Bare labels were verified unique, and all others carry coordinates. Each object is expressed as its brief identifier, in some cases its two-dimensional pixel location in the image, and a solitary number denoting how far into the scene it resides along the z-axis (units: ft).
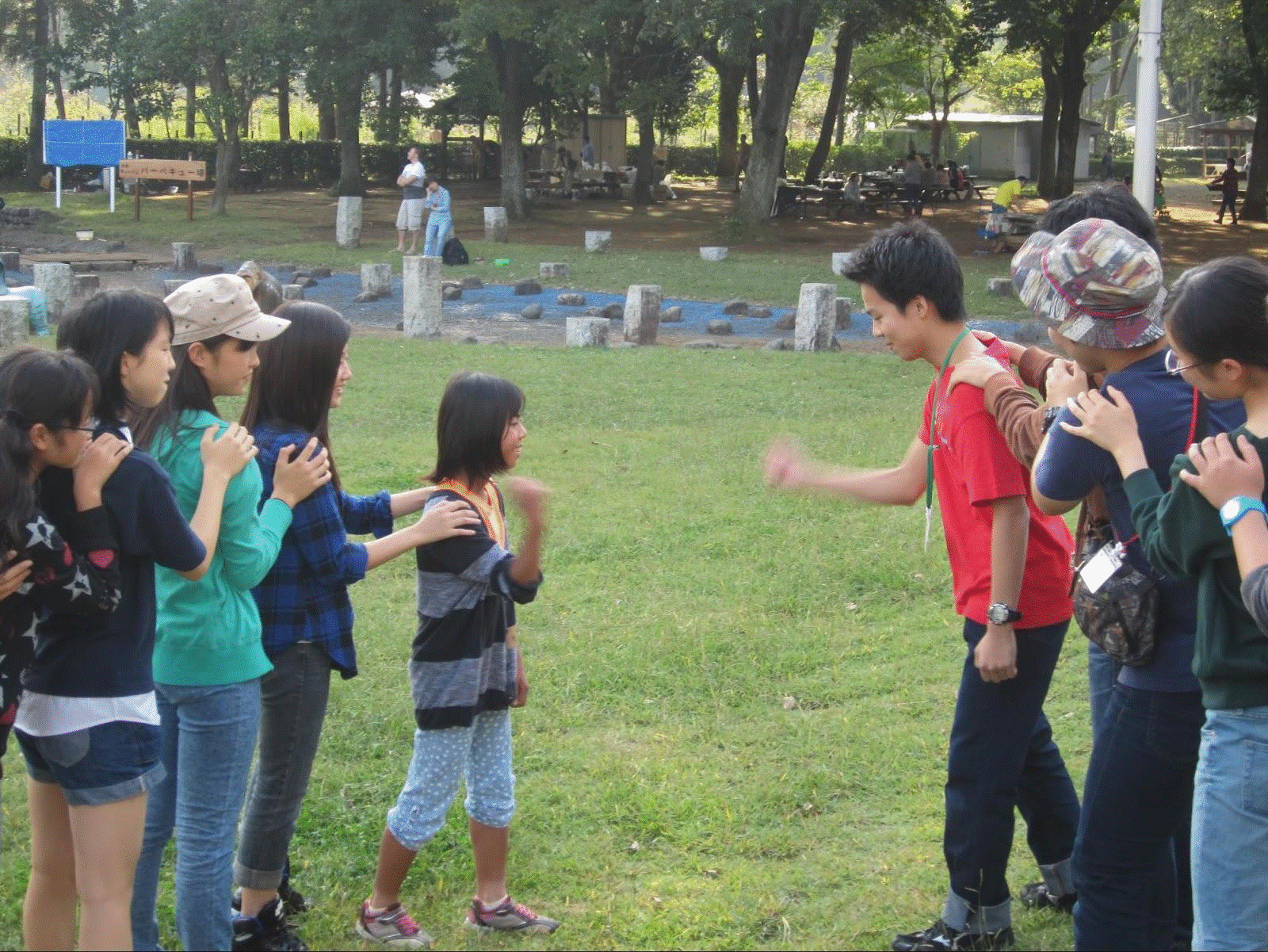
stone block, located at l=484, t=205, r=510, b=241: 89.97
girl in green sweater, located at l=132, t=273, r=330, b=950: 10.54
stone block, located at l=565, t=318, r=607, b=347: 48.83
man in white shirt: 78.43
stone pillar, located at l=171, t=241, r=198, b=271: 77.56
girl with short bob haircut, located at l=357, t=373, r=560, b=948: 11.68
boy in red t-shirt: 11.00
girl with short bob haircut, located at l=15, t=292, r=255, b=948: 9.56
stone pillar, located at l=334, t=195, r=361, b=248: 85.71
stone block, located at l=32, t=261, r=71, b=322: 54.65
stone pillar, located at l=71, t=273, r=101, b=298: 59.57
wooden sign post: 102.78
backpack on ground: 76.84
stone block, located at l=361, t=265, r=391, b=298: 64.54
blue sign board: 109.60
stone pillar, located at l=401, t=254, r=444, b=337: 51.55
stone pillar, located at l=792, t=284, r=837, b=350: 48.49
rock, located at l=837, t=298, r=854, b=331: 55.42
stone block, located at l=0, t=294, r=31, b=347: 42.60
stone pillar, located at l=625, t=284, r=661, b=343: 50.60
